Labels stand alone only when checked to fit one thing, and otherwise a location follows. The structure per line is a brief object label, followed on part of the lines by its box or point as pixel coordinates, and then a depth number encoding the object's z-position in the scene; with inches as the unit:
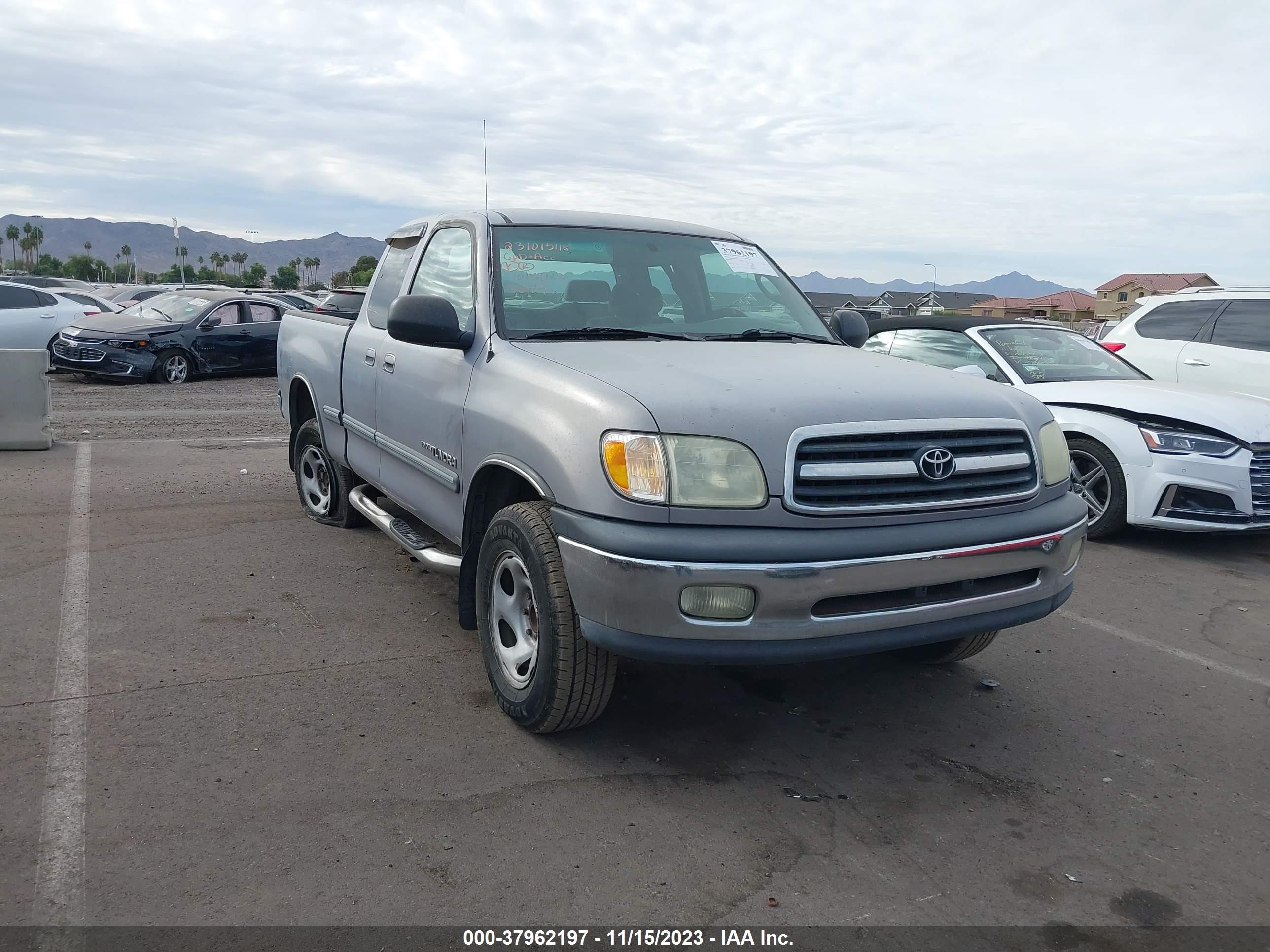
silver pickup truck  120.5
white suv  362.0
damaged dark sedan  593.3
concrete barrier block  352.8
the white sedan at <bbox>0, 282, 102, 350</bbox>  621.0
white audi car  252.1
